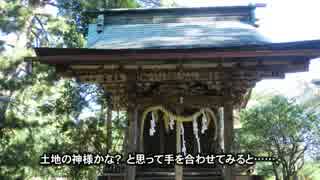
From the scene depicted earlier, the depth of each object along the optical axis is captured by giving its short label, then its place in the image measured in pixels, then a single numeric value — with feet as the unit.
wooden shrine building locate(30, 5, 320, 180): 14.47
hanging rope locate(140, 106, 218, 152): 17.15
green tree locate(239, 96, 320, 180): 32.28
